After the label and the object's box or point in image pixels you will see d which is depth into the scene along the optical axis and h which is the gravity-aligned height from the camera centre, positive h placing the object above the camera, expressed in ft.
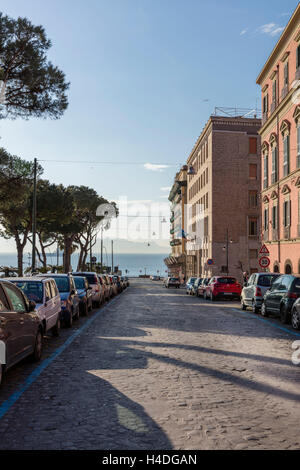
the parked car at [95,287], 76.43 -3.69
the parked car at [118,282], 144.19 -5.54
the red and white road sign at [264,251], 87.83 +1.94
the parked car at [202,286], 115.61 -5.37
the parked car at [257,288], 67.51 -3.33
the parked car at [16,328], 22.29 -3.19
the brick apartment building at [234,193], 197.98 +26.48
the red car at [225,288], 100.22 -4.89
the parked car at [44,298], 35.16 -2.58
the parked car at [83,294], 59.67 -3.79
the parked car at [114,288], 118.69 -6.20
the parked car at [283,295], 51.32 -3.37
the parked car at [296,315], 45.73 -4.64
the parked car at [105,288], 88.76 -4.77
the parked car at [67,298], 46.30 -3.33
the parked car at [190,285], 134.31 -5.84
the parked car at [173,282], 205.13 -7.74
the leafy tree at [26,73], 69.05 +25.87
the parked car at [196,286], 124.77 -5.78
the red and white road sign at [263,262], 85.96 +0.10
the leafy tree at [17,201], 81.15 +11.41
